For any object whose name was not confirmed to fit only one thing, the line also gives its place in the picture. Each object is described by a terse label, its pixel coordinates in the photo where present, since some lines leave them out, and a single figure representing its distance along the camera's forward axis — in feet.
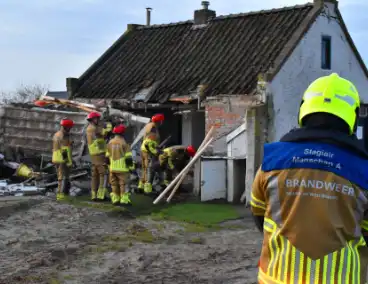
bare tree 144.50
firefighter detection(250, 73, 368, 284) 8.99
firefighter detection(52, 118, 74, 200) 47.60
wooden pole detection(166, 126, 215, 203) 47.03
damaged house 49.01
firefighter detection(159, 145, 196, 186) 50.11
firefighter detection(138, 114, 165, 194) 49.14
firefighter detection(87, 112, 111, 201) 46.73
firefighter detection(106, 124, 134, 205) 43.83
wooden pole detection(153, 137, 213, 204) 46.42
